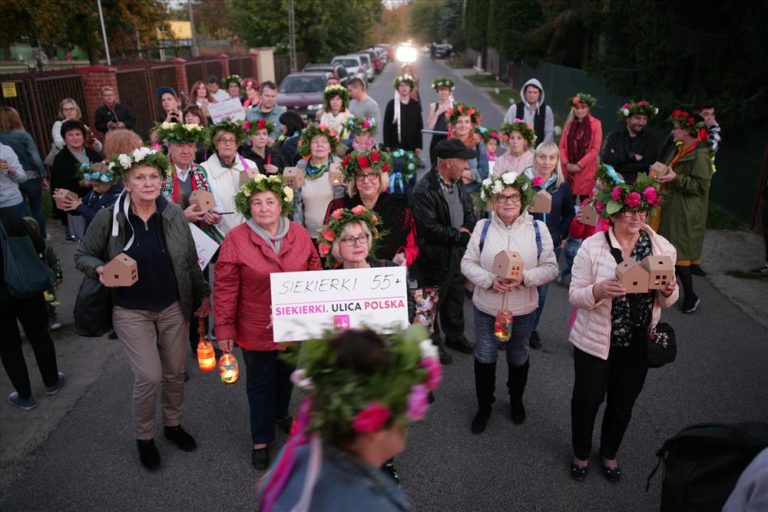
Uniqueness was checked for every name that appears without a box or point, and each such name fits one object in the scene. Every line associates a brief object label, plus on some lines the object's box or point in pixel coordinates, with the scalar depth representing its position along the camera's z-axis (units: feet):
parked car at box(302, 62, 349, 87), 78.99
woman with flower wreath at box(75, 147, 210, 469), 12.94
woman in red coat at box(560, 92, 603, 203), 25.58
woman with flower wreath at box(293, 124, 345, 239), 19.15
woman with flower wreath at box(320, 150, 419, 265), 15.51
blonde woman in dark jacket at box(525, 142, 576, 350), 18.75
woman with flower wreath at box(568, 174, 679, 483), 12.05
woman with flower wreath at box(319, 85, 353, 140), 28.12
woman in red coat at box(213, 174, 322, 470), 12.96
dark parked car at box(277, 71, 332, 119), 62.69
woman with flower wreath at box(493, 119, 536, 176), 21.40
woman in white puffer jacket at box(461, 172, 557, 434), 13.91
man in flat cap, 16.34
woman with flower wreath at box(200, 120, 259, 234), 18.12
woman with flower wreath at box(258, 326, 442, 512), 5.74
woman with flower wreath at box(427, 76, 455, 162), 29.89
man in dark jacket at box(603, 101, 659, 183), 24.53
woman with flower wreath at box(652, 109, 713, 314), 20.77
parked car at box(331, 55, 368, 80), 101.65
